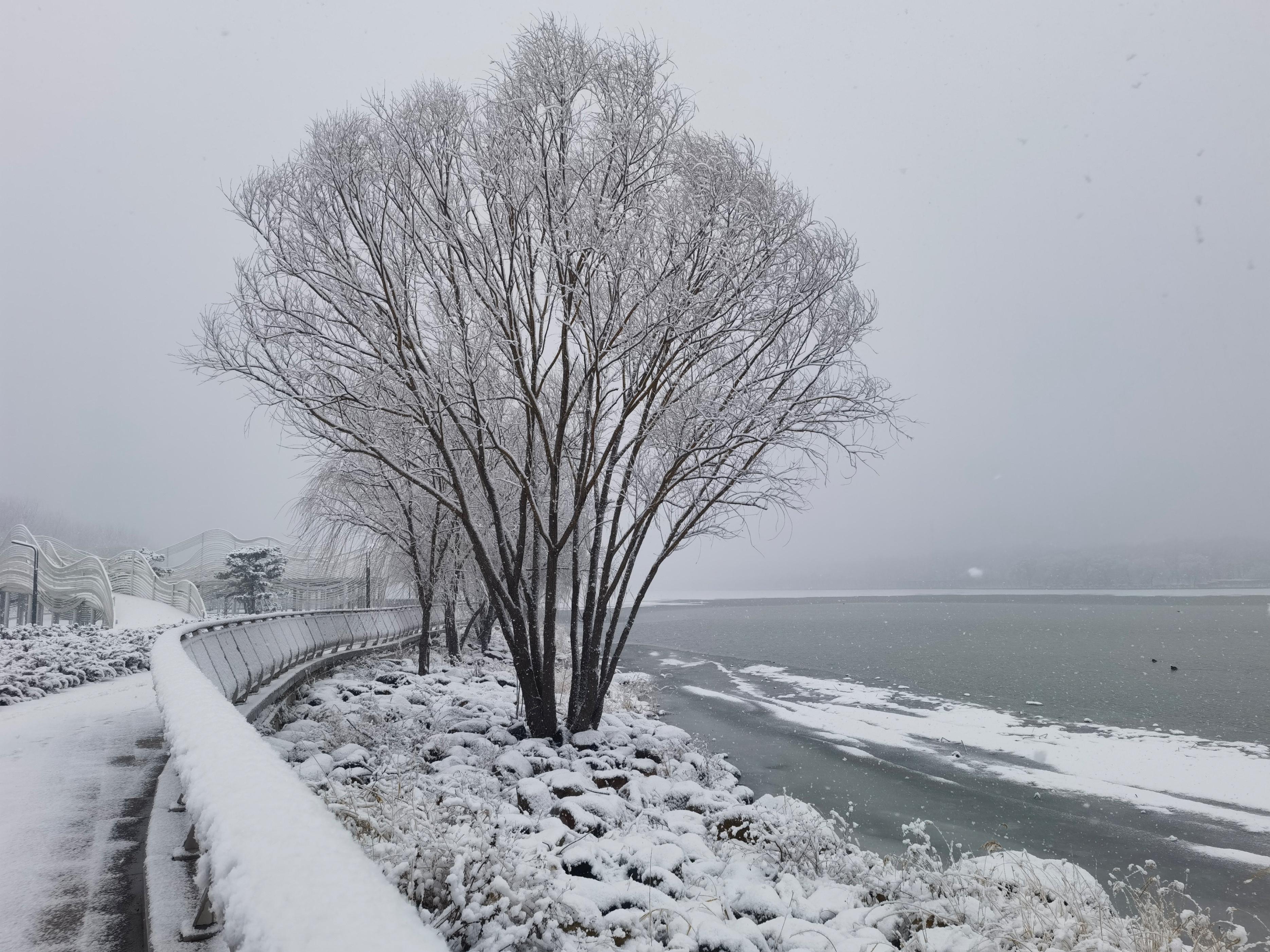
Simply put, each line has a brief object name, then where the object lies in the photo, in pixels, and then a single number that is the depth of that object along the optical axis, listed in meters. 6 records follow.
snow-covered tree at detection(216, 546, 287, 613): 33.84
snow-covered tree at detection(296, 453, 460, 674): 17.08
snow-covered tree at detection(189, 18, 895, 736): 9.03
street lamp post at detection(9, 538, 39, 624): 23.70
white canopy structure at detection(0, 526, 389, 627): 24.20
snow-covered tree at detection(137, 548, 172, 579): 43.31
